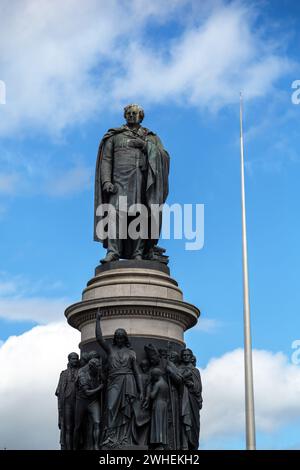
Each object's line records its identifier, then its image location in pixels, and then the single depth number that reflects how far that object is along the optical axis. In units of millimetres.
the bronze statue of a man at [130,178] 26531
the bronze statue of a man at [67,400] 23750
